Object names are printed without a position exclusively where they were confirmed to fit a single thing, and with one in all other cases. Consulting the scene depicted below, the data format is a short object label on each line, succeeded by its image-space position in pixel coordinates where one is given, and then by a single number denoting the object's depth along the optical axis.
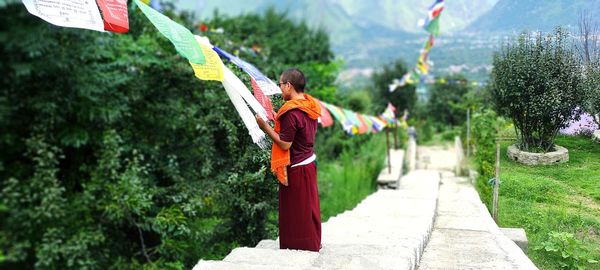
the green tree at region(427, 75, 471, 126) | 16.59
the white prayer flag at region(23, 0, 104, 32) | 2.67
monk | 3.26
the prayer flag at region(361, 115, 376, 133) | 7.97
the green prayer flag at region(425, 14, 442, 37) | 9.62
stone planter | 3.53
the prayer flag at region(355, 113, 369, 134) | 7.54
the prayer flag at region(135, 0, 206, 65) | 3.05
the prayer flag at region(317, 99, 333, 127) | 5.88
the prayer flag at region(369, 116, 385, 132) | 8.45
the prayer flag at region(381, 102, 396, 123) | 9.09
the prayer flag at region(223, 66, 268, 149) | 3.40
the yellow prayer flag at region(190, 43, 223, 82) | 3.15
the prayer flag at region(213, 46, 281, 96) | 3.85
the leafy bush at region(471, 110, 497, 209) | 4.07
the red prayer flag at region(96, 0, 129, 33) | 2.98
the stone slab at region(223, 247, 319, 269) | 2.94
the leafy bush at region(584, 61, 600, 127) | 3.38
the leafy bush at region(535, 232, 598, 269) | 3.28
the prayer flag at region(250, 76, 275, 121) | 3.74
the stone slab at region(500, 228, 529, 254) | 3.56
